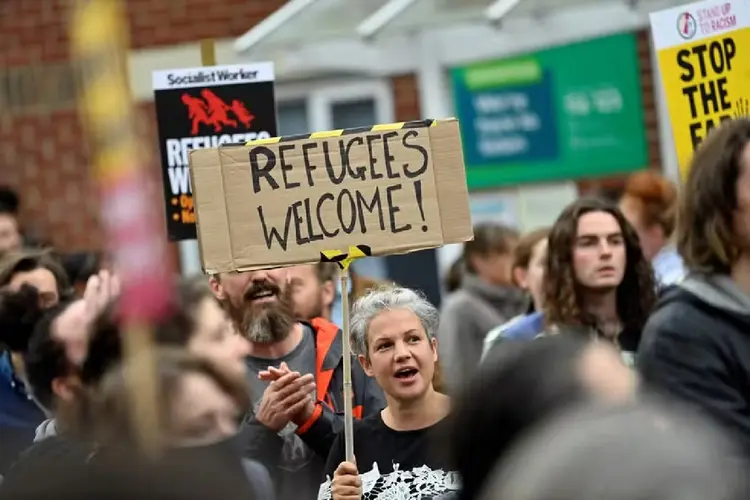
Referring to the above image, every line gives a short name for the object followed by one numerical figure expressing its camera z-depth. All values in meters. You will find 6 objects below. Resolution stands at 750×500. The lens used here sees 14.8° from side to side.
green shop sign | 17.26
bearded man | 8.36
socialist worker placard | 10.50
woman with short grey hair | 7.63
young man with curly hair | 10.19
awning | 16.10
